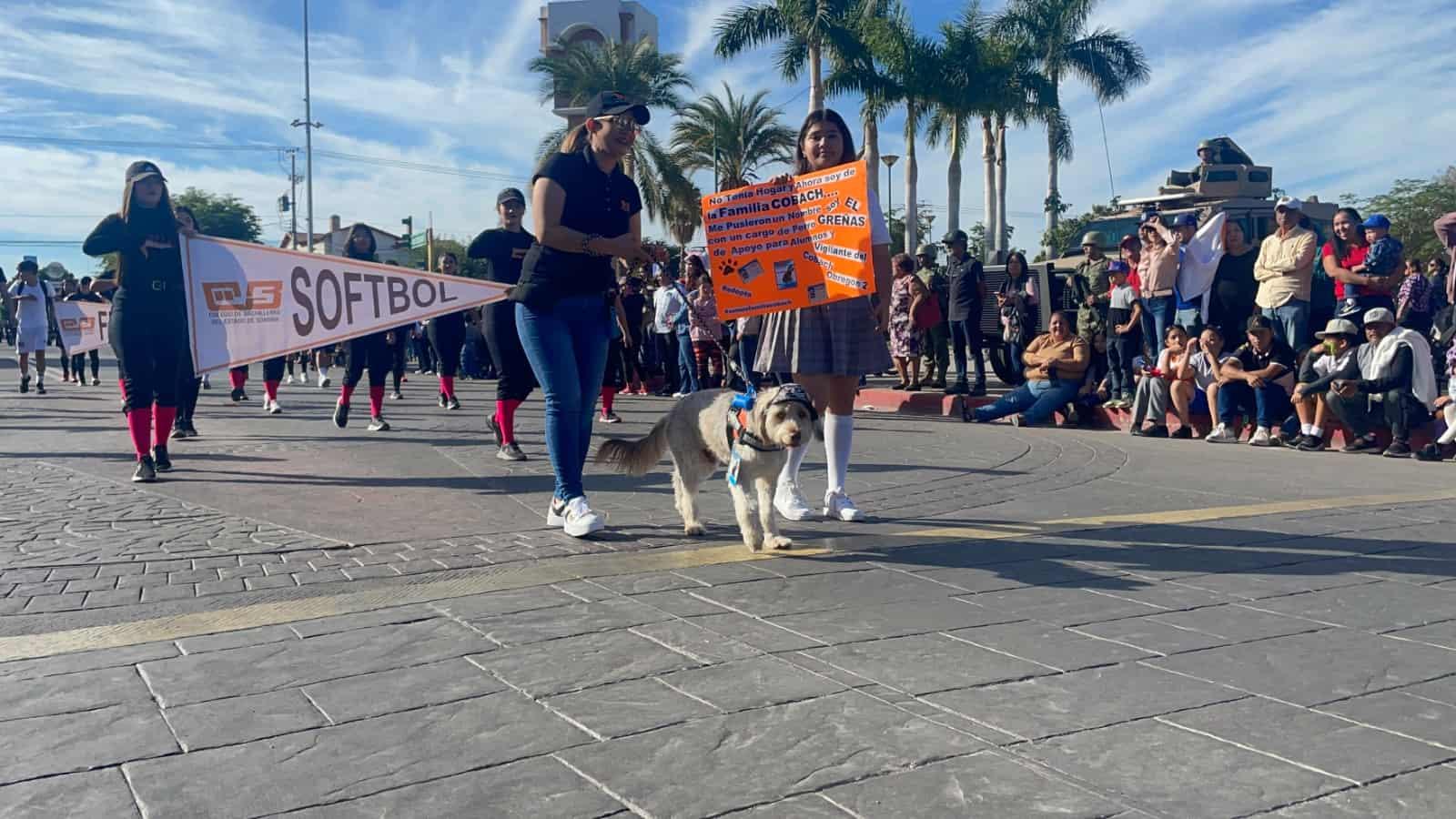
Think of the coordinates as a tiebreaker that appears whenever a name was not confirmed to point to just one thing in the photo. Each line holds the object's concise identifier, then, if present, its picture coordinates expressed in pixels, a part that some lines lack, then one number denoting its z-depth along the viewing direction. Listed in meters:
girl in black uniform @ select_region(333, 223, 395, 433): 10.23
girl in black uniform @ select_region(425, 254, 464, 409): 13.83
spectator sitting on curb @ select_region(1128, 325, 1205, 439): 11.55
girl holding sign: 5.96
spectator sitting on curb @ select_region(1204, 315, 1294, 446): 10.81
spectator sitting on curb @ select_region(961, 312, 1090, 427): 12.43
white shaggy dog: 5.02
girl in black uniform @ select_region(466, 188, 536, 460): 8.71
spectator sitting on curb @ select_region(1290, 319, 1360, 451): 10.21
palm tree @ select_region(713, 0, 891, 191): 35.38
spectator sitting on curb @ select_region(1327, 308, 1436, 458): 9.81
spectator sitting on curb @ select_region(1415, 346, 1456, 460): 9.49
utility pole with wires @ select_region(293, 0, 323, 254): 62.25
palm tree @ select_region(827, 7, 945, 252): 36.38
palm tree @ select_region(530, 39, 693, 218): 44.47
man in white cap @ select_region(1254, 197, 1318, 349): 11.07
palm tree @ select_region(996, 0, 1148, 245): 40.50
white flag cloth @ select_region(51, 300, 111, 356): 14.94
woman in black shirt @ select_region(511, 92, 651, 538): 5.54
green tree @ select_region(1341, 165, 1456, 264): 42.62
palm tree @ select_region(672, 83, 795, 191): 45.09
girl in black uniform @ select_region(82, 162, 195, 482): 7.54
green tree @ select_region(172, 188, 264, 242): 81.56
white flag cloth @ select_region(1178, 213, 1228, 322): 12.07
